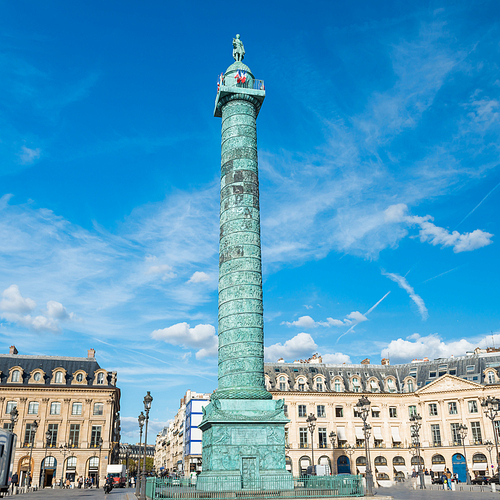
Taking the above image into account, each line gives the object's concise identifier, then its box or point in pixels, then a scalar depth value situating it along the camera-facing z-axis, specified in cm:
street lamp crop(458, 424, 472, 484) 4035
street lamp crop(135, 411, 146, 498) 2678
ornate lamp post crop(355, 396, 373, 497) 1964
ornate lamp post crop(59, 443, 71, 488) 4460
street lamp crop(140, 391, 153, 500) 2453
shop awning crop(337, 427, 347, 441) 4853
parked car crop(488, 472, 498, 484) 3562
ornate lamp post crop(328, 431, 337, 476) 4608
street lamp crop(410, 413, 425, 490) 3484
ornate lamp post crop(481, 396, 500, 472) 2395
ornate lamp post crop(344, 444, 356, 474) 4793
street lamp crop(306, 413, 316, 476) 3579
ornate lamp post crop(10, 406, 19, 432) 2761
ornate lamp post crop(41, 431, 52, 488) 4312
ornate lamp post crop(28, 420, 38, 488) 4283
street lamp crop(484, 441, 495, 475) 4300
